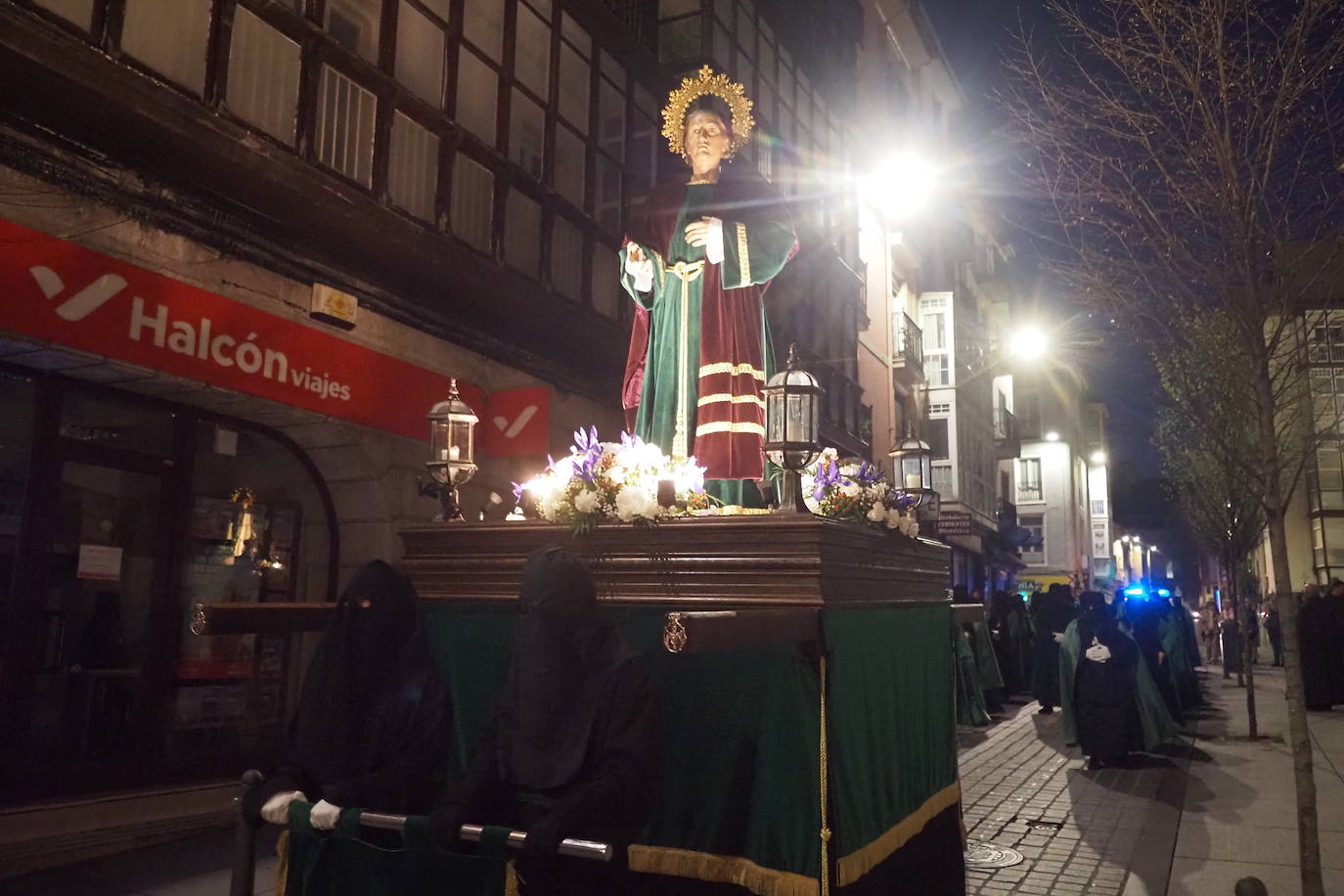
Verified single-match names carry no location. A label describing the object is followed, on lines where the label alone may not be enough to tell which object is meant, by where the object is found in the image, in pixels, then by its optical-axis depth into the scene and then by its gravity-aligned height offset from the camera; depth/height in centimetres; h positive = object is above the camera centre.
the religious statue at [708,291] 528 +166
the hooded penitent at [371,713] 371 -49
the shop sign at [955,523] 1912 +137
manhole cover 712 -195
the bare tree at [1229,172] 616 +292
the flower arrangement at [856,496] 482 +48
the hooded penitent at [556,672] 351 -31
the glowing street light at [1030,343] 1890 +512
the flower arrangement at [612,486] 425 +46
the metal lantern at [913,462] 840 +114
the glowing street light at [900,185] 2170 +1023
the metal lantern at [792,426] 426 +72
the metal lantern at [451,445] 554 +80
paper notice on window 757 +13
